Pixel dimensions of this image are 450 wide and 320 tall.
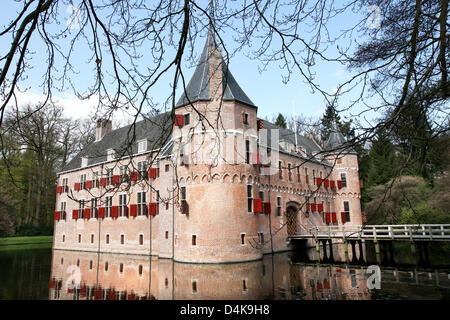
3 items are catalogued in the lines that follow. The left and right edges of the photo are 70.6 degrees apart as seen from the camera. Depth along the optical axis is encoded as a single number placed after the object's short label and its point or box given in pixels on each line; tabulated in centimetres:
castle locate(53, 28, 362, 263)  1688
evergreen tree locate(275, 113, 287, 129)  4859
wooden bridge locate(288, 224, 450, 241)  1545
